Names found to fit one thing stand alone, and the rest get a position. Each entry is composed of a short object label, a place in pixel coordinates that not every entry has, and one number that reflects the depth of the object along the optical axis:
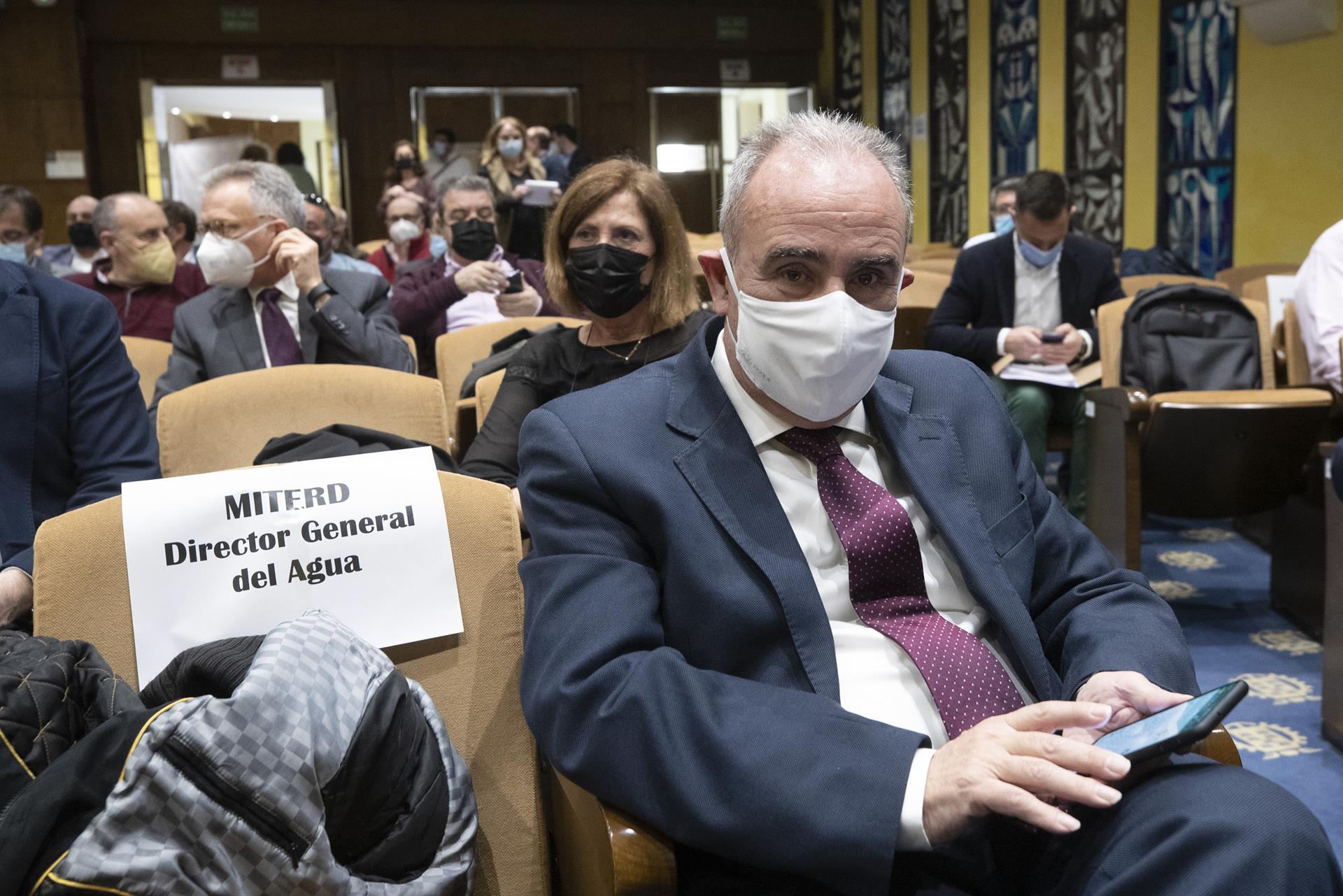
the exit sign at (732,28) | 13.05
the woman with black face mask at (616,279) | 2.62
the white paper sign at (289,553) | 1.50
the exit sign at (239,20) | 11.80
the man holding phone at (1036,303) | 4.29
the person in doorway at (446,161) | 9.87
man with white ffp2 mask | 3.14
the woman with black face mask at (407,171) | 9.12
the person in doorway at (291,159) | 9.69
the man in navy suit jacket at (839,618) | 1.16
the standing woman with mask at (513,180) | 5.24
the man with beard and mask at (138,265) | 4.30
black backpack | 3.90
